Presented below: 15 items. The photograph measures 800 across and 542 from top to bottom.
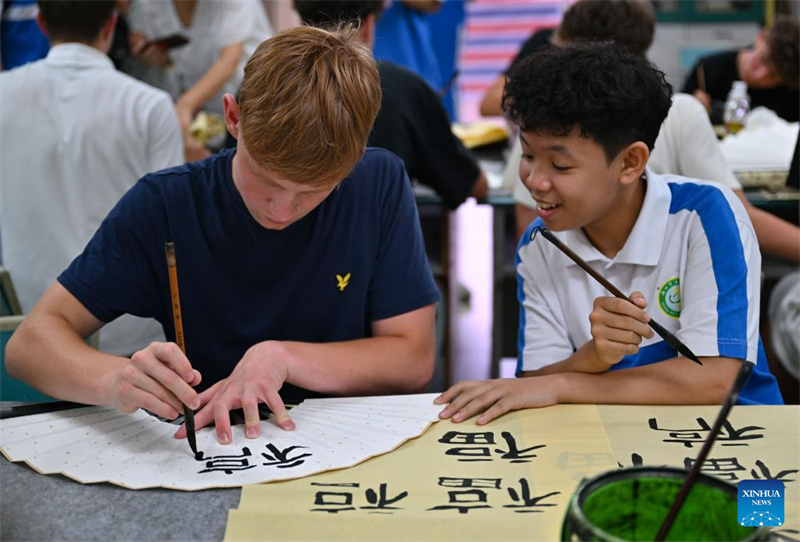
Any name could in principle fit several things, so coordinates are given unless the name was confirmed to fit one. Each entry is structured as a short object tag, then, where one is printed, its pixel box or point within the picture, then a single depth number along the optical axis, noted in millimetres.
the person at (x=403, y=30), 4180
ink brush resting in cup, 759
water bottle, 3105
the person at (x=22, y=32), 3539
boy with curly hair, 1322
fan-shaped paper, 1100
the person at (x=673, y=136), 2223
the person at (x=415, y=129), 2375
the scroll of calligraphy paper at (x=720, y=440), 1103
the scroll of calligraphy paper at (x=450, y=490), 980
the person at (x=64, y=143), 2262
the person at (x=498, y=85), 3283
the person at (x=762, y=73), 3279
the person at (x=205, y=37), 3355
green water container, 821
